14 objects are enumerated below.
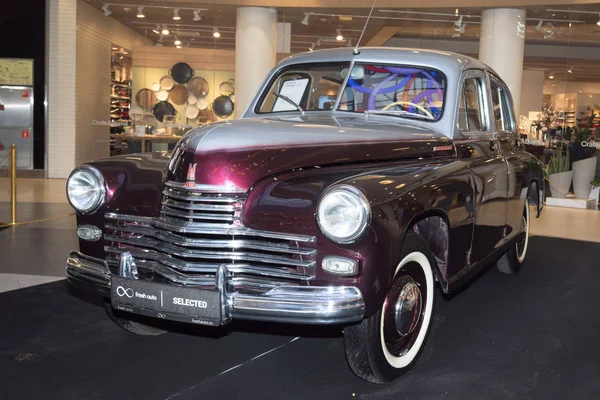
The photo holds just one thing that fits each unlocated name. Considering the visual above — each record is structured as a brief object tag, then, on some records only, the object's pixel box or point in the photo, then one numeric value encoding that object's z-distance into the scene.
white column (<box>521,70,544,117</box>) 12.08
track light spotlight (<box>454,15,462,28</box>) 12.55
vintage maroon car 3.01
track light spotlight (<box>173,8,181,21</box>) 13.10
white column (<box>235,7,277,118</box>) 12.49
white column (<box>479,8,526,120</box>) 11.88
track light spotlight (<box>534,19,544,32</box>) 12.11
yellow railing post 7.78
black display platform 3.31
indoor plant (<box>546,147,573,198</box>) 11.79
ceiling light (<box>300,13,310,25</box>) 12.76
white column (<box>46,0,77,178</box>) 12.88
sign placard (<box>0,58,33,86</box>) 13.02
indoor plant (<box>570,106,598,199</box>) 11.66
